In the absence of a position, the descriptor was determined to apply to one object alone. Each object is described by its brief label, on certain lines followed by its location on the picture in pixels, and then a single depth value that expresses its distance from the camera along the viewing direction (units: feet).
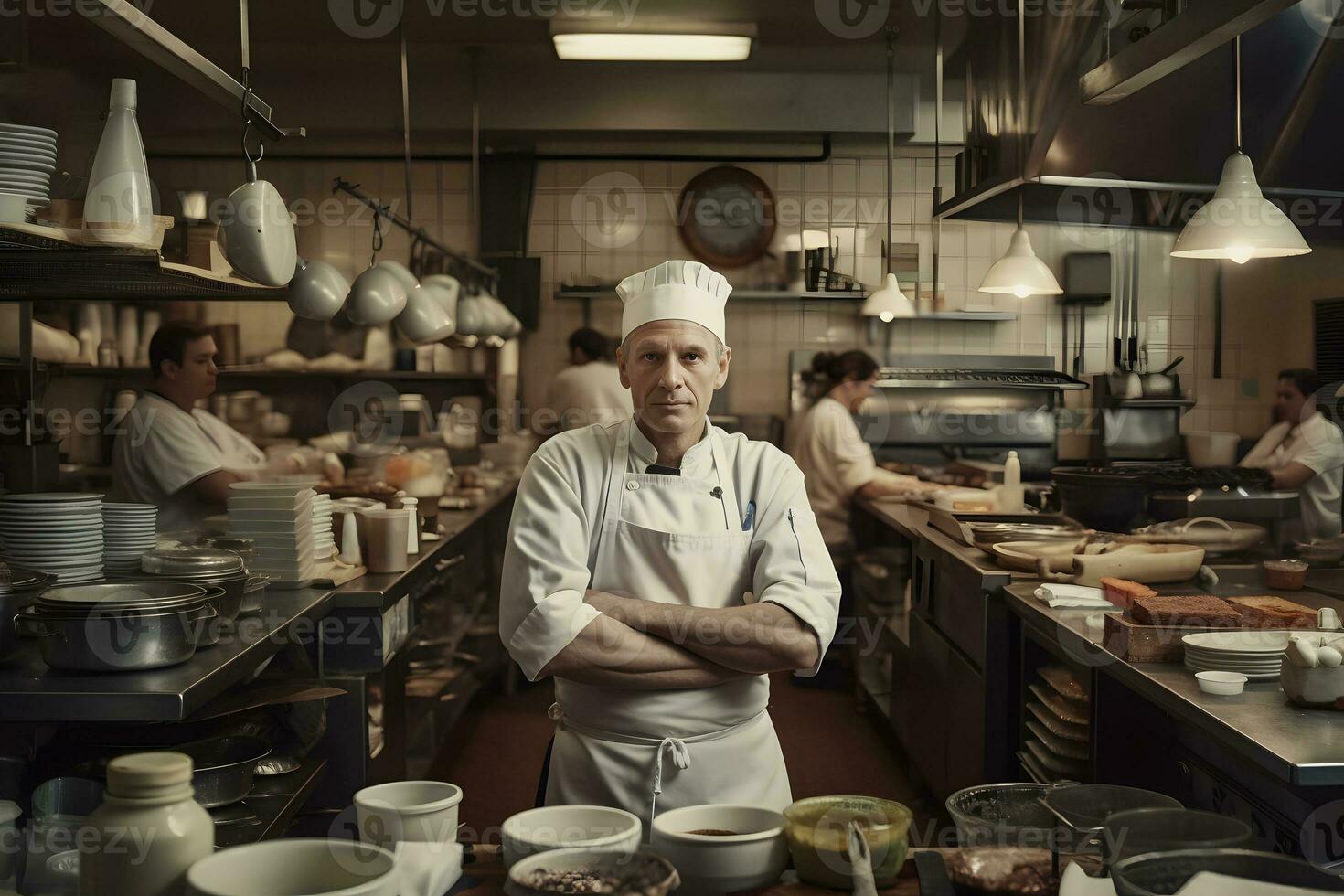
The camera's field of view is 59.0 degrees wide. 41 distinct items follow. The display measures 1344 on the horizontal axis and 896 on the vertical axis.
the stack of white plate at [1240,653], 8.00
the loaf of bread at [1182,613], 8.67
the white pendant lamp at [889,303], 21.84
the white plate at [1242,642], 8.10
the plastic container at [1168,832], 4.59
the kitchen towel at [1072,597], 10.47
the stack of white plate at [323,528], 11.85
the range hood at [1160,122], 13.37
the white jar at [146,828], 4.26
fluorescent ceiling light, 19.86
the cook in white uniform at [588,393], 22.50
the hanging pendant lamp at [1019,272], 16.62
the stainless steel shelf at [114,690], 7.10
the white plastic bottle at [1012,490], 17.40
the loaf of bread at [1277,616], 8.82
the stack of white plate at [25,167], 7.97
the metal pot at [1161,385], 25.38
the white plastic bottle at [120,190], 7.94
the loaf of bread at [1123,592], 9.64
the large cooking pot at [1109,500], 13.10
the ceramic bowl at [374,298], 13.42
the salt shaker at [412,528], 13.32
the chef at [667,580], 7.19
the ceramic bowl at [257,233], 9.12
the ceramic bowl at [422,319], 14.60
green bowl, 4.90
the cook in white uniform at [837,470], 21.54
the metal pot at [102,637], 7.36
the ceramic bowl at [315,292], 12.30
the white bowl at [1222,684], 7.56
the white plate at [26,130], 8.22
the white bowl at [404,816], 4.85
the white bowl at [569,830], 4.81
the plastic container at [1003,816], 4.96
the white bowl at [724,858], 4.87
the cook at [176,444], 13.76
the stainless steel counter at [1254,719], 6.19
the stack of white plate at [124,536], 10.50
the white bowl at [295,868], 4.31
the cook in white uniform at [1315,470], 18.72
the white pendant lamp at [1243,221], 10.17
